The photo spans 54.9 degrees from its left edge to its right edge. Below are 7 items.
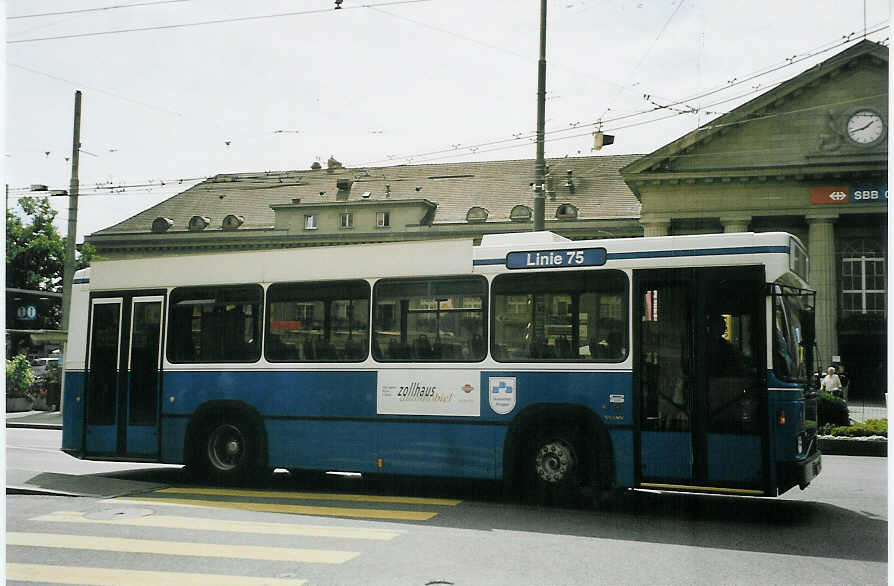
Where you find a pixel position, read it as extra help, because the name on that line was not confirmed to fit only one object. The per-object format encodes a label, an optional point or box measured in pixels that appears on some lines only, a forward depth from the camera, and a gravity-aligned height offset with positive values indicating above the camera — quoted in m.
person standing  12.74 -0.33
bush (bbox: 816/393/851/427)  13.32 -0.76
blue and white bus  8.38 -0.05
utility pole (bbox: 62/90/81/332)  9.98 +1.74
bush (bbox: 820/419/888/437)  13.73 -1.11
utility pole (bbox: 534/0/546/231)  14.64 +3.13
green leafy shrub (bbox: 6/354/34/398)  28.38 -0.89
